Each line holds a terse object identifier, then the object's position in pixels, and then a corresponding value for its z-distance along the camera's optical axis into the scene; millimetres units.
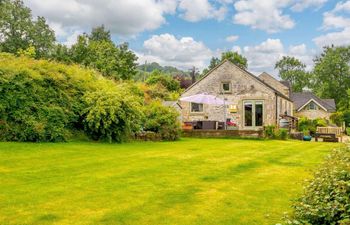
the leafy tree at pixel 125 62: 49875
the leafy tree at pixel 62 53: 45197
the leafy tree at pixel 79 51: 45938
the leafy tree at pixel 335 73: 69894
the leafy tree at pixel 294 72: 80938
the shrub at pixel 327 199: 4141
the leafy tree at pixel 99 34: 60812
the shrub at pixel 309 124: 34722
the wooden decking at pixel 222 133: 21141
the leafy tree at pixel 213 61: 81188
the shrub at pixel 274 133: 21047
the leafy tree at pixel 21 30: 49312
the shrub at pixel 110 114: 14438
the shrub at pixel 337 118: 46209
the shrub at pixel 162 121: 17781
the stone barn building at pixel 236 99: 28578
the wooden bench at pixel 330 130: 28291
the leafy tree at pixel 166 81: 51000
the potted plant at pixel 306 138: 23462
